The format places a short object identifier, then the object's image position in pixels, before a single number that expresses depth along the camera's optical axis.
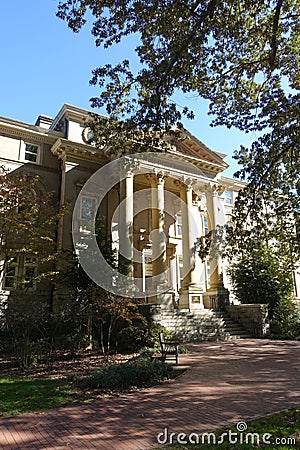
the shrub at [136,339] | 14.03
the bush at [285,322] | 18.06
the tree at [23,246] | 12.23
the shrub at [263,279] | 20.20
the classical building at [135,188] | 19.16
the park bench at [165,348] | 10.69
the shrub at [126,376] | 8.35
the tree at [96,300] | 13.37
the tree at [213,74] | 8.73
